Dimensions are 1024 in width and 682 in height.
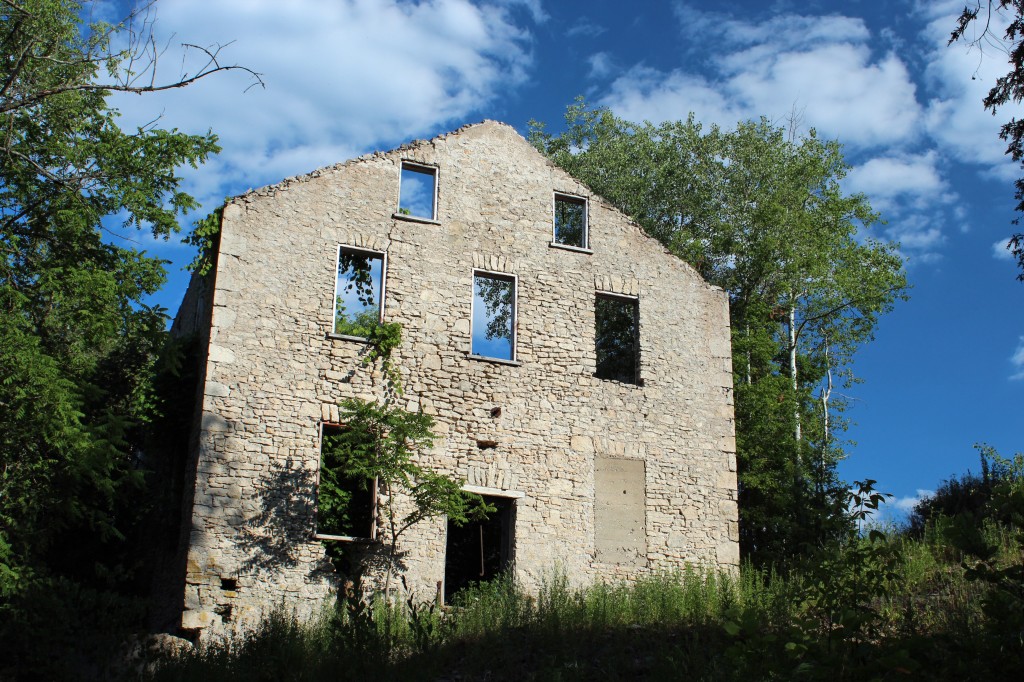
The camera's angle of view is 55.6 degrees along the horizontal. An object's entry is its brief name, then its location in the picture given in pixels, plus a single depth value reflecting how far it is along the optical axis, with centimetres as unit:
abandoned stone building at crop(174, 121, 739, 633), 1432
